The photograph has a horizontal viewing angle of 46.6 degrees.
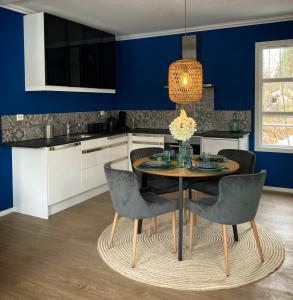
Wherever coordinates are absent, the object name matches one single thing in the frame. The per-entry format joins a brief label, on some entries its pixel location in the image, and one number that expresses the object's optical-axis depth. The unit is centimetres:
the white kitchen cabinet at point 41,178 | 395
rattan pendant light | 322
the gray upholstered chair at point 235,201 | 261
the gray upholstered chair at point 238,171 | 349
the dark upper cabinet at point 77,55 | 431
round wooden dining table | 287
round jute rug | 261
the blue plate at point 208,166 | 299
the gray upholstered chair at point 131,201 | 278
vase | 317
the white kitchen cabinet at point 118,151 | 519
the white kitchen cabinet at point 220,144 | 475
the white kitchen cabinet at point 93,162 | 459
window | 499
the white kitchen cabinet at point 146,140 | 540
